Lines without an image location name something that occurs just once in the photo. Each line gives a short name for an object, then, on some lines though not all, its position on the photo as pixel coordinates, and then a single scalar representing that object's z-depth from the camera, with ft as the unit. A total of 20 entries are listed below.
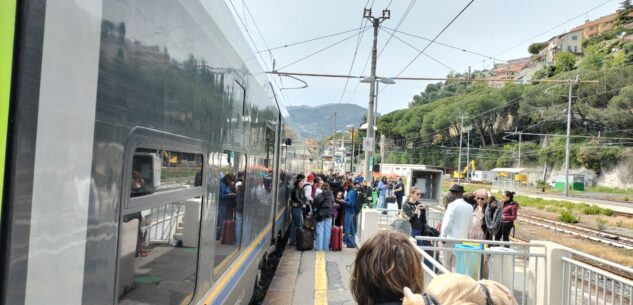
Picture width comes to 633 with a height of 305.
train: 4.43
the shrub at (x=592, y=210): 98.71
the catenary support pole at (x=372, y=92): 57.16
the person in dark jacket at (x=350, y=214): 36.88
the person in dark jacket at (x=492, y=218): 25.53
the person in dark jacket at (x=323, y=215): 33.17
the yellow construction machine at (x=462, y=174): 278.67
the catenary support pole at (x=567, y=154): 125.79
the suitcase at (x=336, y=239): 34.50
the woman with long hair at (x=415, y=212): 26.09
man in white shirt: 21.86
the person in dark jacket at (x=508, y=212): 36.27
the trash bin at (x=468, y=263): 20.13
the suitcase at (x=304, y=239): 34.01
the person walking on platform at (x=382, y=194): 63.16
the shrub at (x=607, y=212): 98.06
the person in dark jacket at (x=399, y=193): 62.85
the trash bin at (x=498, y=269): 20.75
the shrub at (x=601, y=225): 70.31
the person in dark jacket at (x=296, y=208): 36.27
